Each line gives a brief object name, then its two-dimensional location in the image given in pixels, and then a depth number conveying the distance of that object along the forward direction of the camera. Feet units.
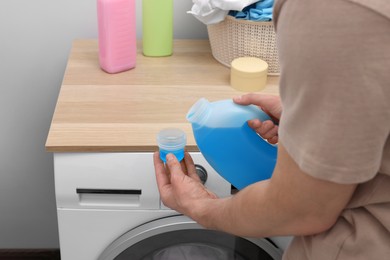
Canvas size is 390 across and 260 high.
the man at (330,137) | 4.26
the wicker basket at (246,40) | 7.70
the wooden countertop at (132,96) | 7.03
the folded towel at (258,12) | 7.58
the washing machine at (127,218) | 7.10
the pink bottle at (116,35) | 7.61
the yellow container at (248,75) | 7.59
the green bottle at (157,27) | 7.95
